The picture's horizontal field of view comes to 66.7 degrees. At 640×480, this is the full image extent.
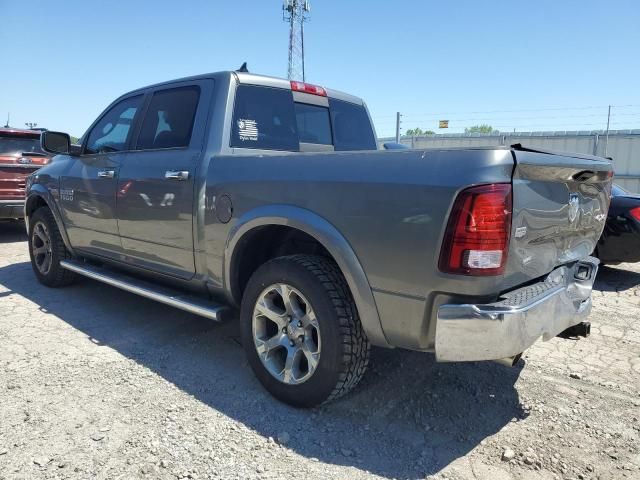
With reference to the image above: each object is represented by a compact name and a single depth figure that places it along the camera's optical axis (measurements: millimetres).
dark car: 5668
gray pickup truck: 2127
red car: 7828
